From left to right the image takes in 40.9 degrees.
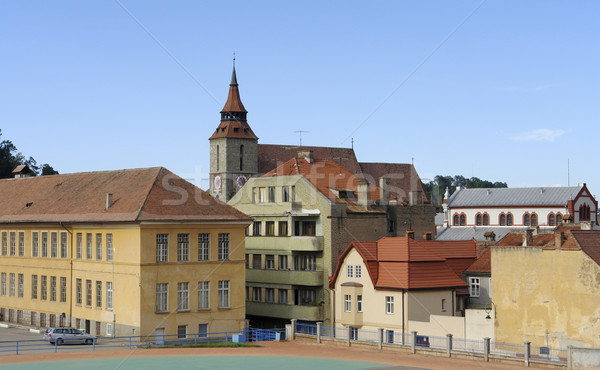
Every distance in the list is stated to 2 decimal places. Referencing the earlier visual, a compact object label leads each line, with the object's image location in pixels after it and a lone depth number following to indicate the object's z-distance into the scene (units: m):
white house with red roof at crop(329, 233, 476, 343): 61.97
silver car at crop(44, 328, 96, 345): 51.94
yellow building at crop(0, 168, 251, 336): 55.94
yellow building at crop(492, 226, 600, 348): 50.88
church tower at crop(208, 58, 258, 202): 152.75
